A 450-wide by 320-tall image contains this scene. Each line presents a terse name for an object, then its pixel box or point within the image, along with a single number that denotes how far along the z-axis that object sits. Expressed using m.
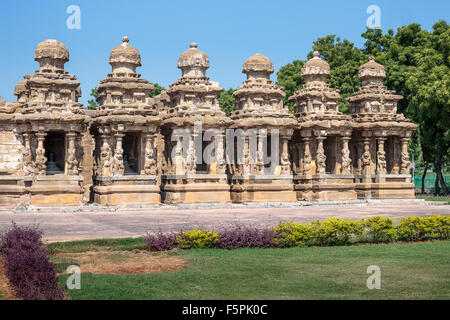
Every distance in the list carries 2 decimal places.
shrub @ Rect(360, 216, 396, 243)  13.34
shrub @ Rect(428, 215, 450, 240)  13.98
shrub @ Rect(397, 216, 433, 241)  13.55
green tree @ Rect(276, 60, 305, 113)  43.59
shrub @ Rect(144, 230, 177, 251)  11.67
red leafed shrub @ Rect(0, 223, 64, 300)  7.39
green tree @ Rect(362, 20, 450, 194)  31.81
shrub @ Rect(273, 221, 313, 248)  12.38
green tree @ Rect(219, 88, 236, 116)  53.53
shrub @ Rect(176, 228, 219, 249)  11.99
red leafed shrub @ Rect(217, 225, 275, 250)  12.14
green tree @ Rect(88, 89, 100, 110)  55.94
